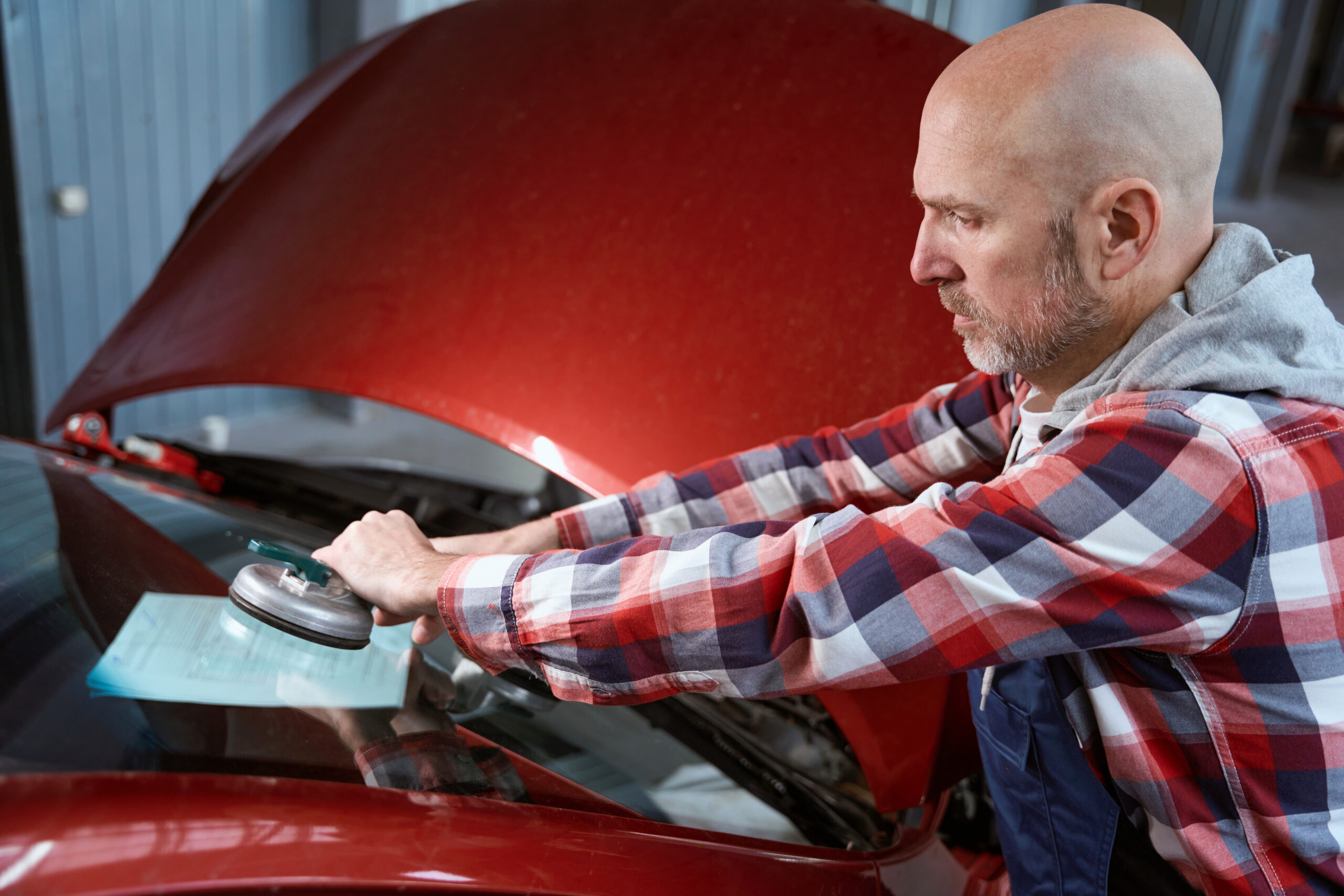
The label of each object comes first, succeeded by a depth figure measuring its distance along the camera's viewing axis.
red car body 1.25
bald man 0.75
